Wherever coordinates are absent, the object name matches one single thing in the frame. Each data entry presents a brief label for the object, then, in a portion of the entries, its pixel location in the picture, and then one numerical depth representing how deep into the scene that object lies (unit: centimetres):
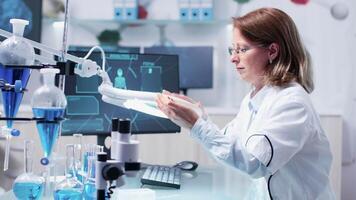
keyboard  165
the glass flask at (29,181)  125
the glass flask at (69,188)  126
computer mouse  207
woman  139
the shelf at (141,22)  326
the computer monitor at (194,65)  324
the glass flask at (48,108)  104
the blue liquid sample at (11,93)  112
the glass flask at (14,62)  108
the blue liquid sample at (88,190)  126
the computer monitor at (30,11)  323
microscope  96
